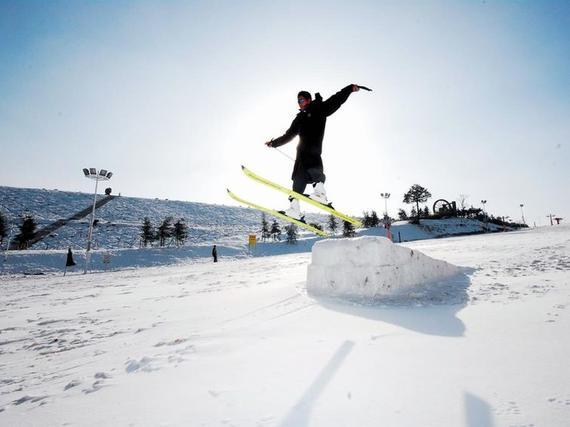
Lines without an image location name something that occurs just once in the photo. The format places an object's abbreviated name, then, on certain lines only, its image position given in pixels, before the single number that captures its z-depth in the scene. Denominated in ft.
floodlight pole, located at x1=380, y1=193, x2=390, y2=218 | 163.94
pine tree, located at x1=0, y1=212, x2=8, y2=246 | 127.20
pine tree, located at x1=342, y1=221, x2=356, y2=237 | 156.80
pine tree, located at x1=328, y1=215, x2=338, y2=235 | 188.23
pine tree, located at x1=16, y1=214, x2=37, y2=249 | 133.78
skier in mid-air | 17.43
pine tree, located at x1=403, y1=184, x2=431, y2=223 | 240.53
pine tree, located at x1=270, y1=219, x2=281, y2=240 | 172.35
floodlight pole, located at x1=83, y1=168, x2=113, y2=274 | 88.33
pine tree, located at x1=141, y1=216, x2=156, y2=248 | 145.69
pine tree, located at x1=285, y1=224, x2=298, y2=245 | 154.71
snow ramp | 14.80
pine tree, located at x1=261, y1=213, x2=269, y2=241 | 171.73
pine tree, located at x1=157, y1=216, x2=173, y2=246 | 150.00
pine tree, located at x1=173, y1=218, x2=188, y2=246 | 152.02
